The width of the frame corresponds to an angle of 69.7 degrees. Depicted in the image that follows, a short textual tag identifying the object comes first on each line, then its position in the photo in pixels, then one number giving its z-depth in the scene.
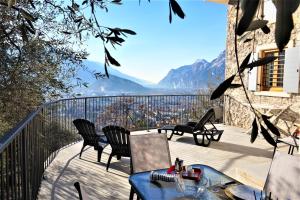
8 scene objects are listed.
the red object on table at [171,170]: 1.89
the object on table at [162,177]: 1.80
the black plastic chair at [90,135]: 3.93
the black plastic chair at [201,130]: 4.94
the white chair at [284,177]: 1.72
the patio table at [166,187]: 1.57
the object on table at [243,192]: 1.54
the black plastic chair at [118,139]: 3.53
